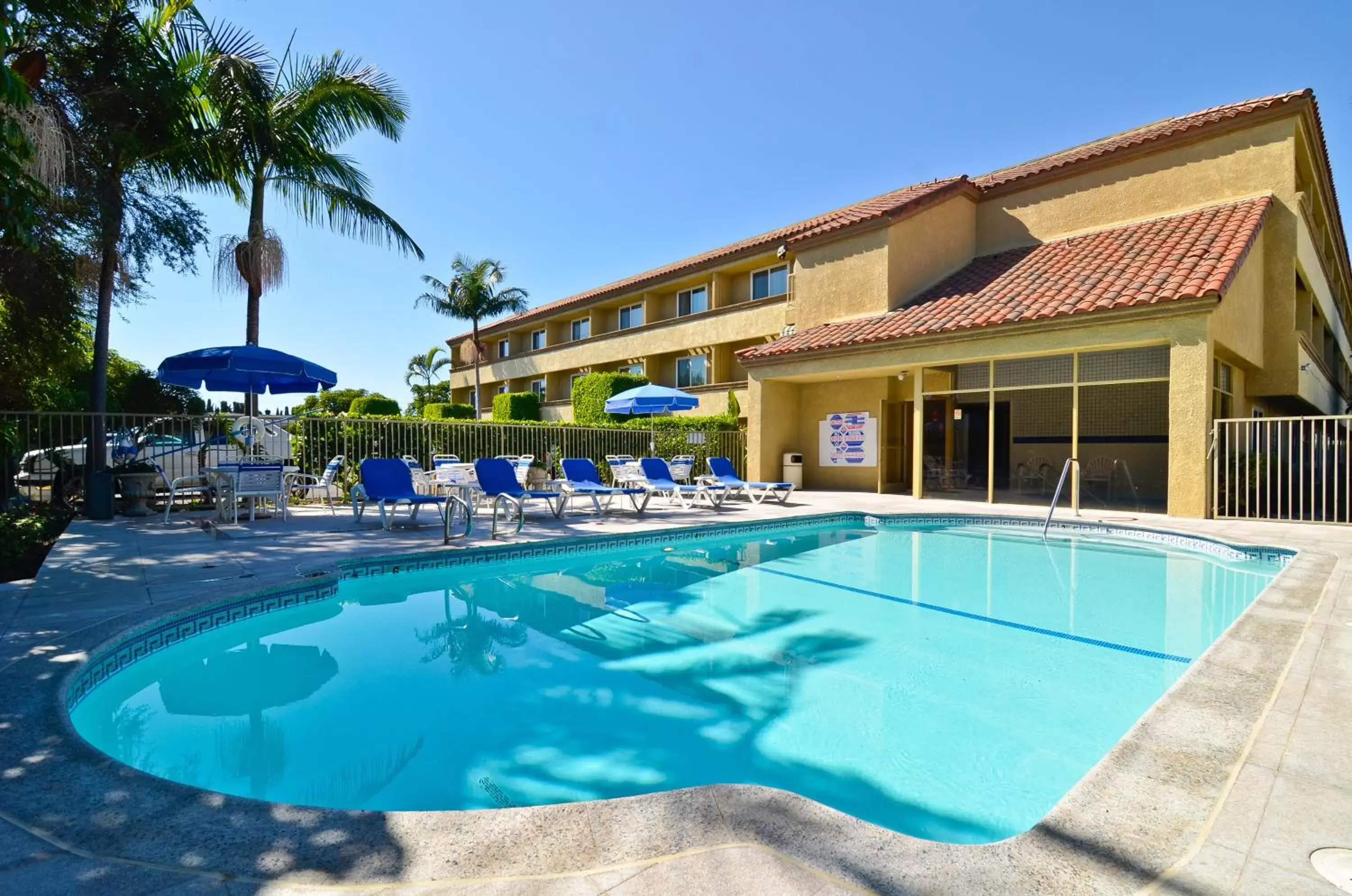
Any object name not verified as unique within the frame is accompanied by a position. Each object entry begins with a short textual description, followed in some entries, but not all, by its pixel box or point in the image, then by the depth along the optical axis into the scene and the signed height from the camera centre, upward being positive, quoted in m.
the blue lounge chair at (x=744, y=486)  14.05 -0.67
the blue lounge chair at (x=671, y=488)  12.82 -0.67
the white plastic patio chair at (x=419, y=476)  11.86 -0.45
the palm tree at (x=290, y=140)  12.17 +5.91
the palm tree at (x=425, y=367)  52.78 +6.91
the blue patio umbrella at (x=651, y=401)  14.94 +1.23
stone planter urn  10.41 -0.69
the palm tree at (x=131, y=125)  9.68 +5.18
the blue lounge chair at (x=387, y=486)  9.23 -0.52
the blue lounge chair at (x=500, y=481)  9.95 -0.45
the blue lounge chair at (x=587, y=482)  11.61 -0.54
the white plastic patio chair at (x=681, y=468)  15.22 -0.32
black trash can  9.98 -0.74
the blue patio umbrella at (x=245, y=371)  9.88 +1.25
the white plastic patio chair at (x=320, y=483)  11.91 -0.64
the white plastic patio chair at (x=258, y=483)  9.44 -0.48
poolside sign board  16.78 +0.42
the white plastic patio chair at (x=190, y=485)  10.31 -0.62
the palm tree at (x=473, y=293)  36.50 +8.87
